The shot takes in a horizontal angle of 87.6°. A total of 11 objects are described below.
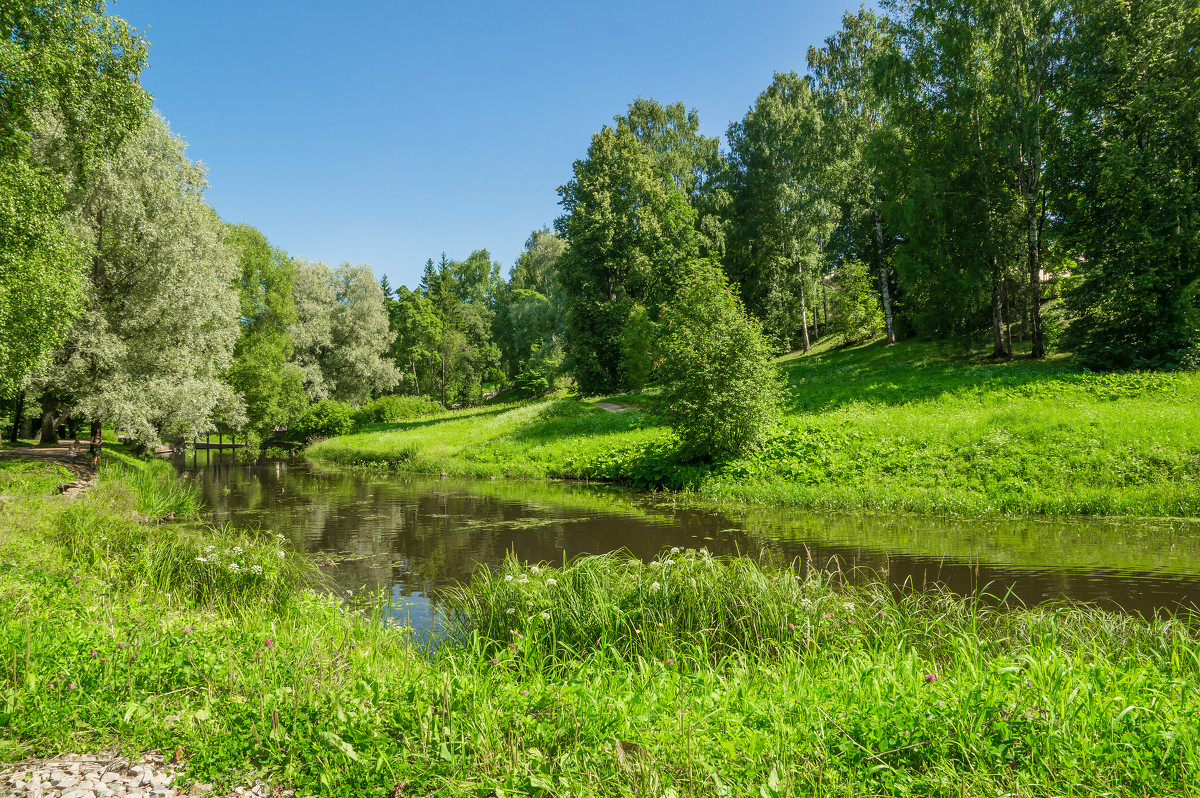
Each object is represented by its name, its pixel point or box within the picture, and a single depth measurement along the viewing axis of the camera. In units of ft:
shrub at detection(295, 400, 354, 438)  132.46
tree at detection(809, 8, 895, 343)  109.81
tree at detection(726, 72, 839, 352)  115.75
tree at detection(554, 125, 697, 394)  122.83
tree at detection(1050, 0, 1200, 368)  66.80
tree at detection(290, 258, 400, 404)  153.99
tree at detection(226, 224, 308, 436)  111.34
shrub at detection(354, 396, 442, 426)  146.92
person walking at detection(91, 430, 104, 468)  66.63
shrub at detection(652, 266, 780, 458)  60.70
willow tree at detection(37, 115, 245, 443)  64.13
